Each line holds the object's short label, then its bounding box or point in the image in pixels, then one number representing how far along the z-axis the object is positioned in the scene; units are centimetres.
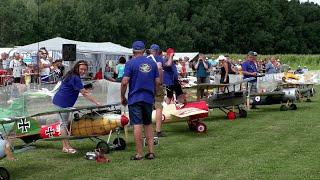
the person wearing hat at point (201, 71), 1745
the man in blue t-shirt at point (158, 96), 1031
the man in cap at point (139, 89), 852
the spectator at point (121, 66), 1641
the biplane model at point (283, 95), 1621
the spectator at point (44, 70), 1998
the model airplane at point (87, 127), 905
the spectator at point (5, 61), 2093
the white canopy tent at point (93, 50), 2470
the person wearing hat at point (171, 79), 1179
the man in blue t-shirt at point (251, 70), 1569
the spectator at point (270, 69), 2097
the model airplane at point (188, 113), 1123
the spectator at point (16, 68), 1894
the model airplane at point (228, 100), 1417
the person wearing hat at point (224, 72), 1592
